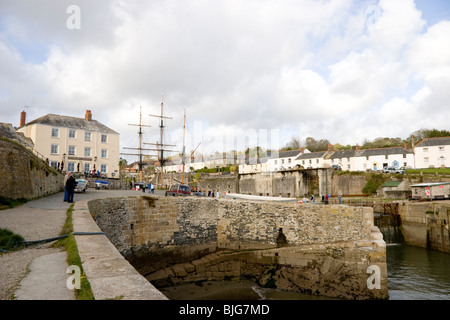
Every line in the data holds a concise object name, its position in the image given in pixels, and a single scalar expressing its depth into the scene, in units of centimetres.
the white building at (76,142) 3649
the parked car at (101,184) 3162
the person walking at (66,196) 1464
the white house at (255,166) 6838
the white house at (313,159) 5838
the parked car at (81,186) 2291
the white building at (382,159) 5047
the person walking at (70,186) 1432
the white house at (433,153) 4772
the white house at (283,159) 6427
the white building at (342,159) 5453
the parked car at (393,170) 4156
